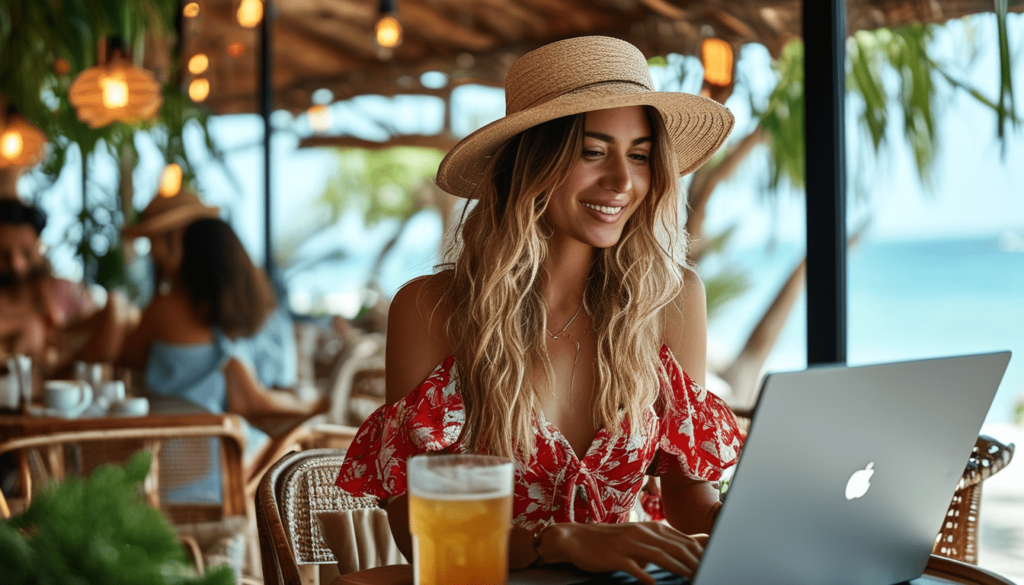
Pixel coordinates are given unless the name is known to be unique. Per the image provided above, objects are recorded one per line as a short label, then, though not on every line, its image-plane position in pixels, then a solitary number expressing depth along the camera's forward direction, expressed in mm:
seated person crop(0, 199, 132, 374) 4000
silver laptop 826
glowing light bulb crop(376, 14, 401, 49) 4871
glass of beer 884
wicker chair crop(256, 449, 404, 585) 1366
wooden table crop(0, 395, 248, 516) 2295
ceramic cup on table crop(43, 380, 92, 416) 2852
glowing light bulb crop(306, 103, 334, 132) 7859
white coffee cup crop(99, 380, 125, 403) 3061
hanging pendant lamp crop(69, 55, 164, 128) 3924
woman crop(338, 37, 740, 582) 1479
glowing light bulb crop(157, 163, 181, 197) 5758
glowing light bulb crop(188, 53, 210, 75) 5445
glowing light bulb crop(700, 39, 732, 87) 4316
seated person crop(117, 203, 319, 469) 3391
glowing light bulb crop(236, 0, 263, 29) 4406
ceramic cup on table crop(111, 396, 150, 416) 2898
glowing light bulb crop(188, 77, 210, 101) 5824
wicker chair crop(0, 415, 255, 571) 2320
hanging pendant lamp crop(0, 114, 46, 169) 5121
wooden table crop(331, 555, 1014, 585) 1053
